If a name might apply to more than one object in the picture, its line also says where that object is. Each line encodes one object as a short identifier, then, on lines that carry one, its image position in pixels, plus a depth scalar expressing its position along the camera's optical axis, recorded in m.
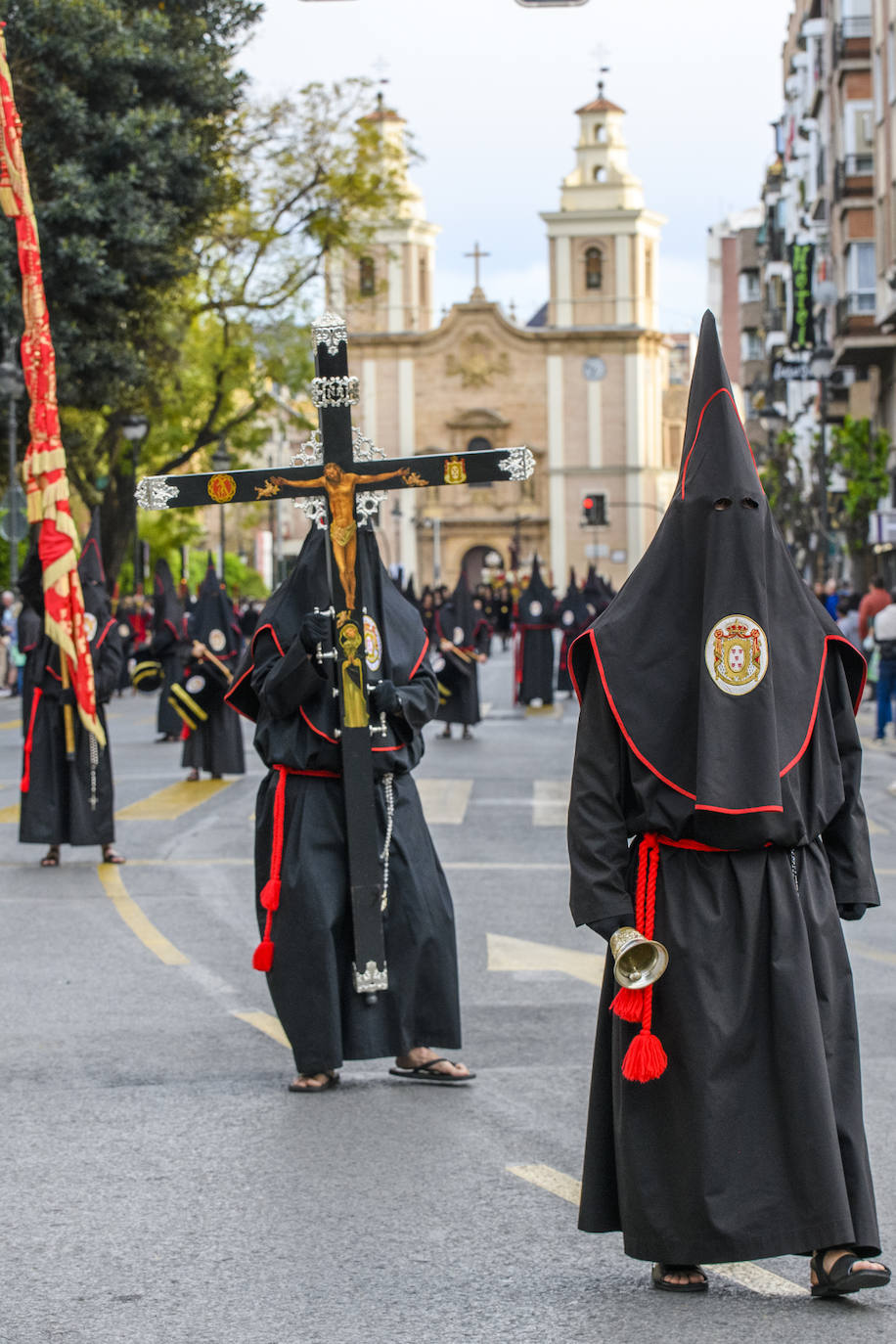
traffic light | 57.84
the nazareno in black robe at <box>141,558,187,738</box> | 21.39
